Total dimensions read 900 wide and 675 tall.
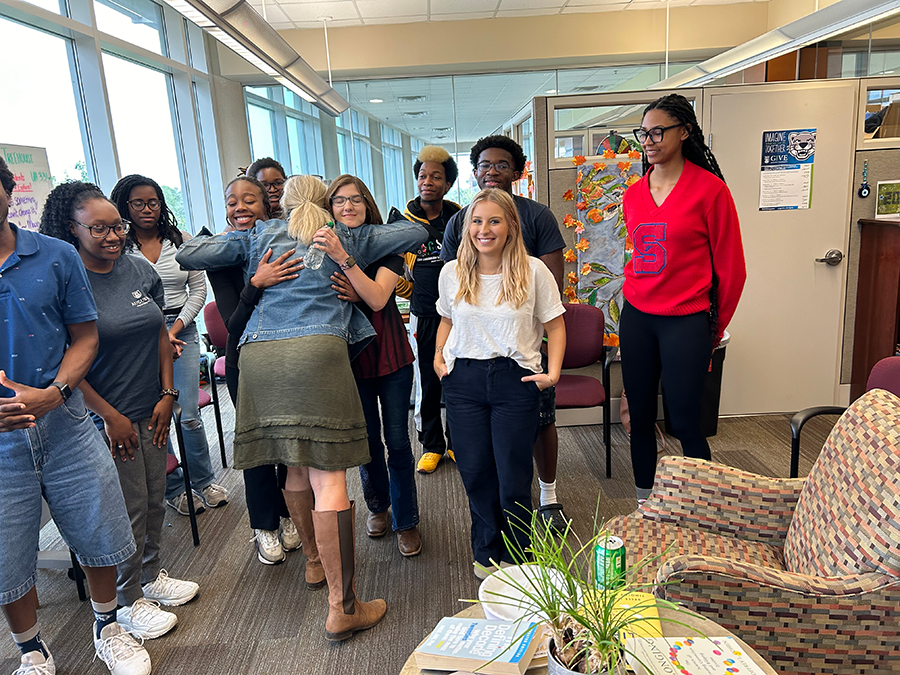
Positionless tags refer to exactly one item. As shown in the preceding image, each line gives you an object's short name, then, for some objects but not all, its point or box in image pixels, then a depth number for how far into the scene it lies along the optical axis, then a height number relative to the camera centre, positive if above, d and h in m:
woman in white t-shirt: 2.06 -0.49
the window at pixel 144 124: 4.59 +0.81
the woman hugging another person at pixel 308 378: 1.89 -0.49
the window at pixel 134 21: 4.40 +1.56
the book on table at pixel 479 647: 1.10 -0.81
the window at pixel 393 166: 7.46 +0.54
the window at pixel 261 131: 6.65 +0.94
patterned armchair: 1.31 -0.84
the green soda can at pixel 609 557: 1.22 -0.72
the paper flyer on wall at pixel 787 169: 3.60 +0.11
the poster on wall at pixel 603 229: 3.56 -0.17
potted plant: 0.95 -0.65
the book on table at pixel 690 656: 1.07 -0.81
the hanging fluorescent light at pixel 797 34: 3.17 +0.94
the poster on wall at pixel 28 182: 3.03 +0.25
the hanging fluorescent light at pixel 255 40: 3.10 +1.04
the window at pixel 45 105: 3.50 +0.76
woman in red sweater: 2.30 -0.25
